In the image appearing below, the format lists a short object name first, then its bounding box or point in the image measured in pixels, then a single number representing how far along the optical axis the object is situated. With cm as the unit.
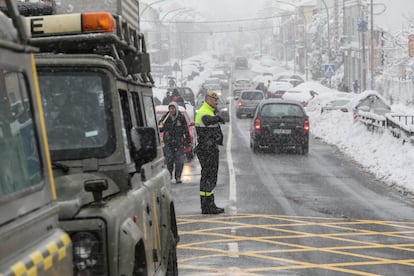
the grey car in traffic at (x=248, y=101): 4809
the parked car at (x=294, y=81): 7849
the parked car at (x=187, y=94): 5122
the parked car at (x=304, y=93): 5615
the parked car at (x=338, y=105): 4245
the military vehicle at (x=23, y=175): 333
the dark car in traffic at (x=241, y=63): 13802
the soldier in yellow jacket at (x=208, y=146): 1345
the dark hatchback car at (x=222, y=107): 4016
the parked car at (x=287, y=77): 8894
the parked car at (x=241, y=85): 6999
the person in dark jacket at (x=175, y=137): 1831
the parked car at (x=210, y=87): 5551
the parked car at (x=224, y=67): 13152
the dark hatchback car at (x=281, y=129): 2597
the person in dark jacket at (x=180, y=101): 3006
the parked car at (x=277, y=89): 6143
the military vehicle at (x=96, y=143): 477
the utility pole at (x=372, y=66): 4924
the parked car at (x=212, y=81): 7062
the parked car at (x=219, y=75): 9099
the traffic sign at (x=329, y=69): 5619
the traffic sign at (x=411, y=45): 5554
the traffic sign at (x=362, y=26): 4860
